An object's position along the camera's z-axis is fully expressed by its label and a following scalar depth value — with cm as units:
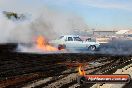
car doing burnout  2648
